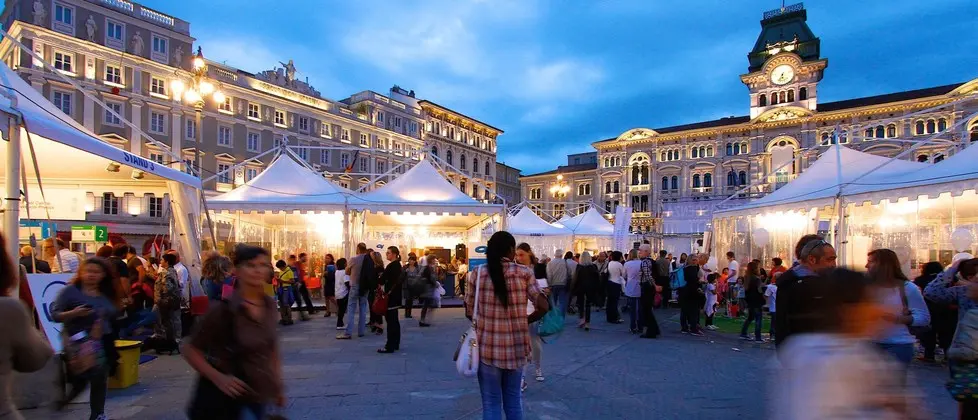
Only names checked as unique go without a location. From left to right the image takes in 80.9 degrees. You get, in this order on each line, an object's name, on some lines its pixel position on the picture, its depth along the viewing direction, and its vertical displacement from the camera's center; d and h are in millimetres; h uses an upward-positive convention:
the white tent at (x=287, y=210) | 14391 +436
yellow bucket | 6277 -1522
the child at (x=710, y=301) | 12367 -1640
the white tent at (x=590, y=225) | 26578 +71
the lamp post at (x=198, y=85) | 14648 +3723
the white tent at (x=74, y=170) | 6176 +957
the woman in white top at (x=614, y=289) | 13047 -1426
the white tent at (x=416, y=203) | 14828 +622
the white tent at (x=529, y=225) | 25172 +71
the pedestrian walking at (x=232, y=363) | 2453 -586
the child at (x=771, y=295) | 9883 -1216
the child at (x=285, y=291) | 11961 -1327
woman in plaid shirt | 3840 -687
